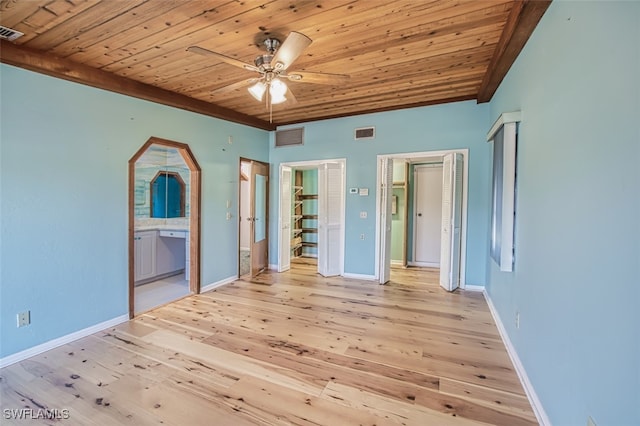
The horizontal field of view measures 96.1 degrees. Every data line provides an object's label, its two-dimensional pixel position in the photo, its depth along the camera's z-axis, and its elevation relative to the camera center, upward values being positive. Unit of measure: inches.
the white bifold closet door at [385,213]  188.9 -4.6
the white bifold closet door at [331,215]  204.5 -7.0
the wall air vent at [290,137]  214.5 +51.6
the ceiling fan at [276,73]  80.0 +43.6
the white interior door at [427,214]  233.0 -6.3
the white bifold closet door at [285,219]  222.5 -11.7
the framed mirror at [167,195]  207.2 +6.0
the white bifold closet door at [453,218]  170.1 -6.7
